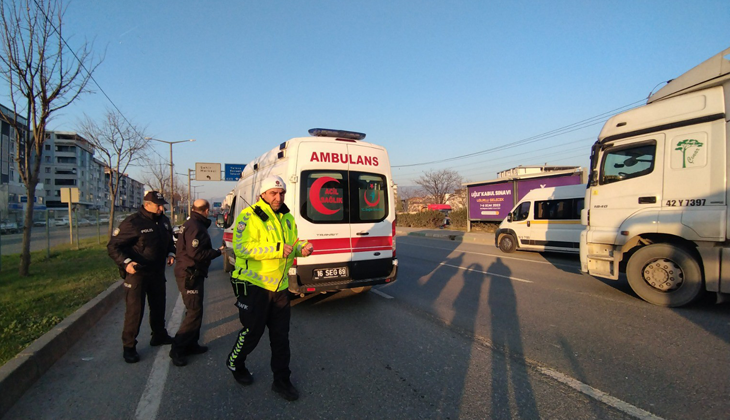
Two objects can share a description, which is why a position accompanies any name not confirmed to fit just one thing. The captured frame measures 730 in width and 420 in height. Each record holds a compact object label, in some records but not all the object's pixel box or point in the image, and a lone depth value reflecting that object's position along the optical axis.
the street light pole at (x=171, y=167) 32.09
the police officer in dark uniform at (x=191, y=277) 3.91
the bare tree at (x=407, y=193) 67.03
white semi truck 5.34
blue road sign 32.34
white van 11.55
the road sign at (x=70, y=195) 14.77
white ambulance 5.32
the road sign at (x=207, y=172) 32.06
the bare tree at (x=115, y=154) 16.56
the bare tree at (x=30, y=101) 7.21
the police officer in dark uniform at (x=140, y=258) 3.90
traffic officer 3.07
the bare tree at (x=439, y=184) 54.66
